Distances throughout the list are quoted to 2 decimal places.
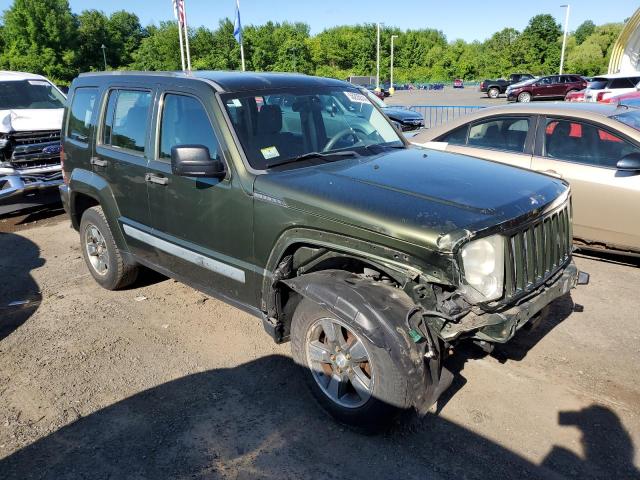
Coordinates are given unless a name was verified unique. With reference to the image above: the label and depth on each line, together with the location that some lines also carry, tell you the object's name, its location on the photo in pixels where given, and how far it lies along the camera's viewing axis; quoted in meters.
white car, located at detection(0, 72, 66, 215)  7.65
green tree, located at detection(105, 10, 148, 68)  84.56
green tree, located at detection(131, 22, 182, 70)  73.31
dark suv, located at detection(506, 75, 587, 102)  32.12
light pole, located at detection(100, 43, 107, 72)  80.94
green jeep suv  2.68
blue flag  28.59
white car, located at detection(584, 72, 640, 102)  20.02
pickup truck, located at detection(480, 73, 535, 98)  40.72
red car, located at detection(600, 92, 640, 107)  10.20
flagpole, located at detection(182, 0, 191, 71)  22.81
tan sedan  4.96
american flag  22.58
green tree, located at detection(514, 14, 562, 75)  67.44
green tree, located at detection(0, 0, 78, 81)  66.38
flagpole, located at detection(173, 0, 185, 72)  22.69
